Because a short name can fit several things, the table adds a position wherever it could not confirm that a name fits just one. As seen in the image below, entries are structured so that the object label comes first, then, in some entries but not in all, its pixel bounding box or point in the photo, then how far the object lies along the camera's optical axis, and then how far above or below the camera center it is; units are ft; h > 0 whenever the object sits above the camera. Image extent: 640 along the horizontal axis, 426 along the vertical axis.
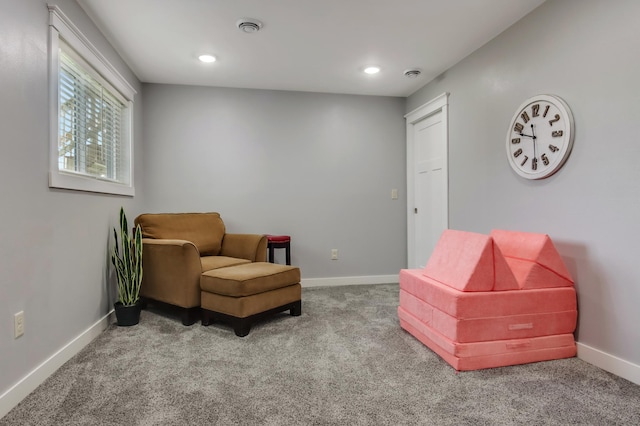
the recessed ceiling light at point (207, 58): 9.98 +4.30
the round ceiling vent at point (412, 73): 11.12 +4.35
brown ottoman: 8.03 -1.97
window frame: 6.32 +2.85
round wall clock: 7.05 +1.56
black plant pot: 8.62 -2.50
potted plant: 8.61 -1.71
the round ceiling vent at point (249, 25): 8.13 +4.29
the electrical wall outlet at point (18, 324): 5.21 -1.68
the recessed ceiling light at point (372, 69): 10.84 +4.34
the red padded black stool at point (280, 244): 11.91 -1.12
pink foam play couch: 6.30 -1.75
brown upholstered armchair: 8.66 -1.17
